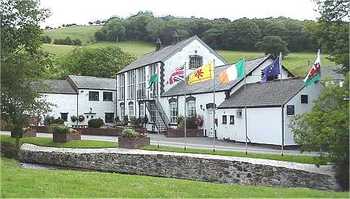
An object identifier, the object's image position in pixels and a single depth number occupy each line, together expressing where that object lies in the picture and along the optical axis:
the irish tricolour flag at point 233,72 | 34.56
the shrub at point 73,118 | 69.06
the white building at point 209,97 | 35.99
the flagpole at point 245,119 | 36.28
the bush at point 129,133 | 35.53
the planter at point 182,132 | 46.38
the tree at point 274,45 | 89.06
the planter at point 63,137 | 41.22
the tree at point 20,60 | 37.91
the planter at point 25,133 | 42.93
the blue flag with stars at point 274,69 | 37.84
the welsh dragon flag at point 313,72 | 30.56
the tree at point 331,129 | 23.50
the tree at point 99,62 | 98.31
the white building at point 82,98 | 69.31
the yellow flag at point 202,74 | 34.91
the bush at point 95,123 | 53.09
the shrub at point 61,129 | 41.38
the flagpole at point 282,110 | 32.25
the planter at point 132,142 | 35.44
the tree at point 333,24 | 28.09
